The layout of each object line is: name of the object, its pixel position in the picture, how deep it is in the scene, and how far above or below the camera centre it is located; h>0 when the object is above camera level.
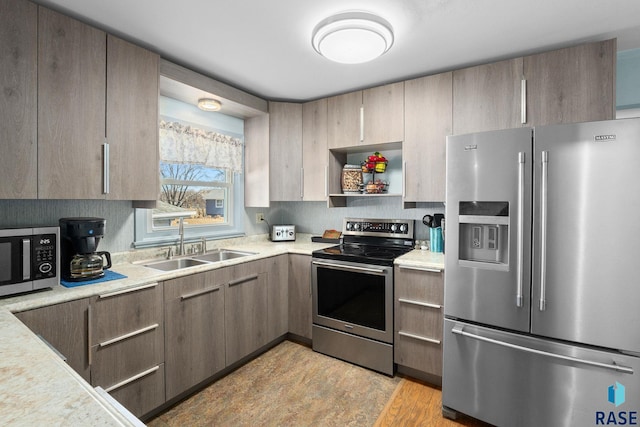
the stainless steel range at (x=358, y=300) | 2.35 -0.71
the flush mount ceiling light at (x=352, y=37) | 1.68 +1.01
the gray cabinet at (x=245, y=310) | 2.30 -0.78
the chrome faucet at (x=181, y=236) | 2.52 -0.20
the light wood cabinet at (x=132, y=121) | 1.87 +0.59
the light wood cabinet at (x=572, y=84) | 1.89 +0.83
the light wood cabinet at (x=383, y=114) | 2.60 +0.86
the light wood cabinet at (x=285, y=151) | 3.10 +0.62
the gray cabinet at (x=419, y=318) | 2.15 -0.76
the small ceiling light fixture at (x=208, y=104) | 2.61 +0.93
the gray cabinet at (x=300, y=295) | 2.75 -0.75
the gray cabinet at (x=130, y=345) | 1.58 -0.74
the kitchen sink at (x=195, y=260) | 2.36 -0.39
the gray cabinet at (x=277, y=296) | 2.66 -0.75
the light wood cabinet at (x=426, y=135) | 2.40 +0.63
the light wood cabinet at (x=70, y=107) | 1.59 +0.58
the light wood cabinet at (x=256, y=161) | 3.08 +0.52
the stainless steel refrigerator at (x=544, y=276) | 1.46 -0.33
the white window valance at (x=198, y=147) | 2.52 +0.59
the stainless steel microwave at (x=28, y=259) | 1.42 -0.23
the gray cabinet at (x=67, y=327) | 1.38 -0.55
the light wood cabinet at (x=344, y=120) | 2.81 +0.87
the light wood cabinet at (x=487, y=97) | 2.14 +0.84
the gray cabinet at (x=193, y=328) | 1.91 -0.78
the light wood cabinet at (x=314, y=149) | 3.02 +0.63
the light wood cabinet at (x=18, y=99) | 1.46 +0.55
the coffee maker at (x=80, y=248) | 1.71 -0.21
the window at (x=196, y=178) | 2.50 +0.32
